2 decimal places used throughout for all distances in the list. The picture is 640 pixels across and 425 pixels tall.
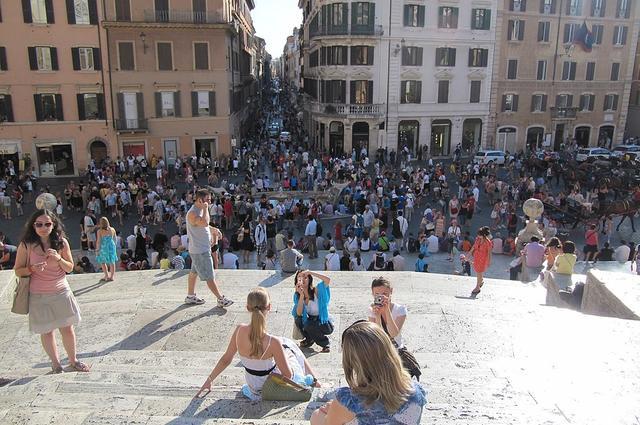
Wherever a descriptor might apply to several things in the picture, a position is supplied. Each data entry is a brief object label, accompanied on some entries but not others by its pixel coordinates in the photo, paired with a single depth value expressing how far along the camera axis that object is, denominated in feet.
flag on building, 122.42
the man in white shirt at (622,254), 47.52
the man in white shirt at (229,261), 43.91
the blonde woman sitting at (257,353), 15.84
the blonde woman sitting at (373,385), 9.76
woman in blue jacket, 21.80
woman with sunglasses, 17.60
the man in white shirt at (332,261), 43.04
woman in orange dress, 32.94
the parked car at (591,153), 114.15
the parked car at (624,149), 121.26
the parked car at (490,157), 108.55
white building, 116.67
